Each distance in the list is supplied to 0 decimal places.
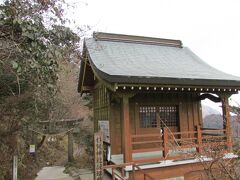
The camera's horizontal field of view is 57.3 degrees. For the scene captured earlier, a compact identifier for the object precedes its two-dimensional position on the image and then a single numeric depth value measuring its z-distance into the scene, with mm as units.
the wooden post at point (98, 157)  5680
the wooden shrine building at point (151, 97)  6855
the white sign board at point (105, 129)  8809
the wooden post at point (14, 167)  7430
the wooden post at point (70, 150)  12414
